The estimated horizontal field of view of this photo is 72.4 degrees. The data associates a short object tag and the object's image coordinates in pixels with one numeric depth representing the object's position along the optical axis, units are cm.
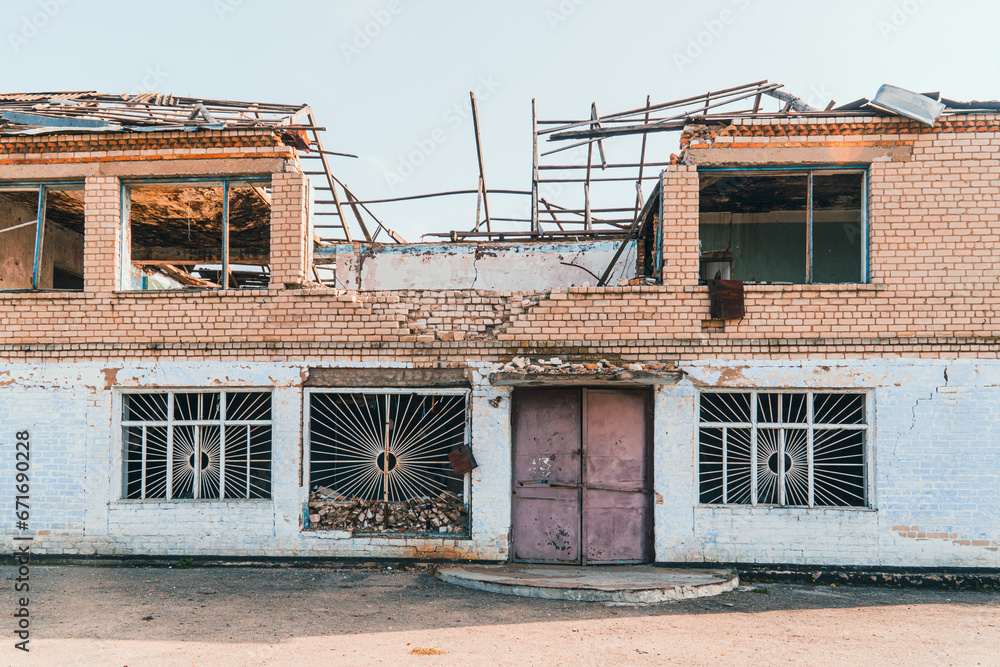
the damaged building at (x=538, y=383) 703
